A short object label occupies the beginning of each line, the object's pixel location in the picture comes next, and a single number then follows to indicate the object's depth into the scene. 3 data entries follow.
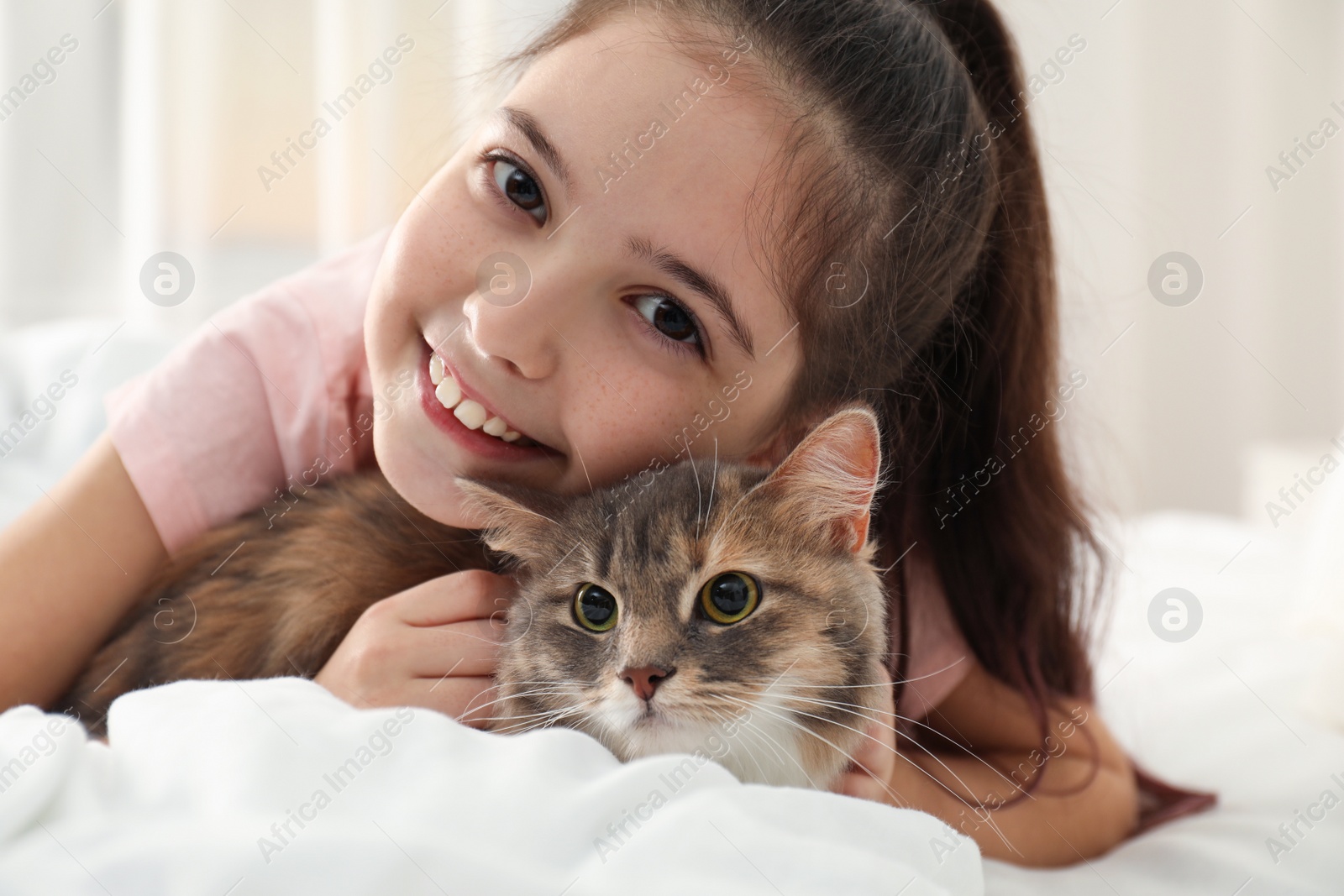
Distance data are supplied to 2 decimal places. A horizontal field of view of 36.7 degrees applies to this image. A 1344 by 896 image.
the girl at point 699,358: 0.55
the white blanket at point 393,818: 0.45
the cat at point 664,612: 0.53
